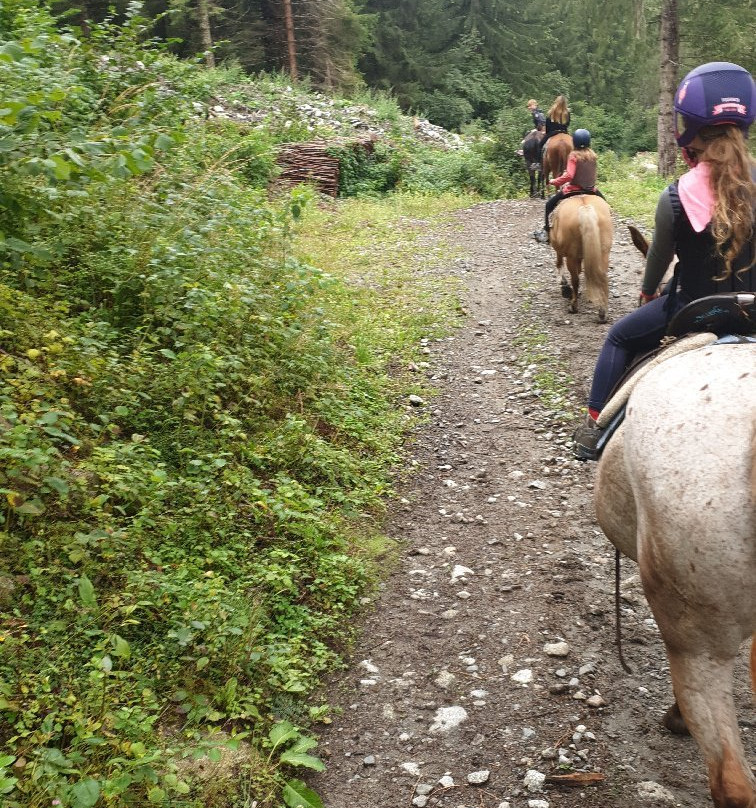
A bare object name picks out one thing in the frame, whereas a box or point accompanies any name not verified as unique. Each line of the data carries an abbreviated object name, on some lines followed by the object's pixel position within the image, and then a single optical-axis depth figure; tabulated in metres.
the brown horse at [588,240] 9.05
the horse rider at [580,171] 9.61
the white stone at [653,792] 2.90
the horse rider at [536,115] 20.47
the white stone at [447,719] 3.43
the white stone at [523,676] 3.69
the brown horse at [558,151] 14.85
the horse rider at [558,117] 15.19
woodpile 19.38
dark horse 20.23
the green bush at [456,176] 22.61
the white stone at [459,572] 4.63
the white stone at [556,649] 3.86
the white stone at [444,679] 3.72
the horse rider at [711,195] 3.00
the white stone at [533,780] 3.05
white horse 2.13
